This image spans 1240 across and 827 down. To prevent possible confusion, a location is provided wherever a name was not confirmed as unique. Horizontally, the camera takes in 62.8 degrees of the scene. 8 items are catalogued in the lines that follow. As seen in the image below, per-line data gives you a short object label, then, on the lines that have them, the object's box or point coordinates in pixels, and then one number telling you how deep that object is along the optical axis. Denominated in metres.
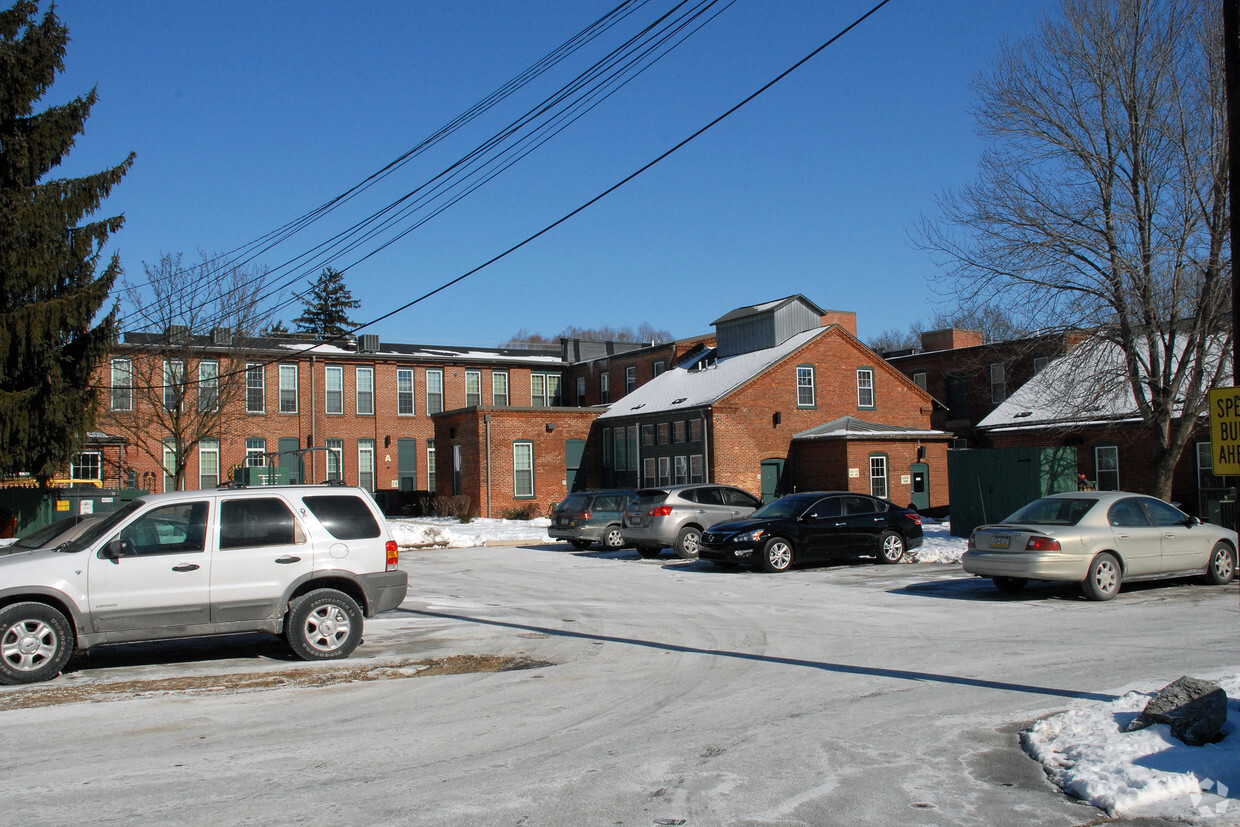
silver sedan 14.12
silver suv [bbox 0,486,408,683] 9.70
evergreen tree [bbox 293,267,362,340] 90.25
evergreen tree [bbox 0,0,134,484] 19.17
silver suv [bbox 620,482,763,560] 23.30
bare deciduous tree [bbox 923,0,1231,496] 21.67
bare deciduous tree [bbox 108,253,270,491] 35.72
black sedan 19.45
